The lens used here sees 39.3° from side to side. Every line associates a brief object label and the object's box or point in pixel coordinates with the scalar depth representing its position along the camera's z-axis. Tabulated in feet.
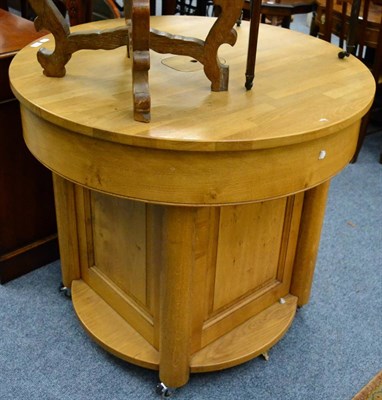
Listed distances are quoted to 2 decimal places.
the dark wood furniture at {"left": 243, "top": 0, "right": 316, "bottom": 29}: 10.52
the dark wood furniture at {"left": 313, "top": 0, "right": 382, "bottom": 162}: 8.73
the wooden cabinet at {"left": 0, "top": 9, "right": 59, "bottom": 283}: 5.33
